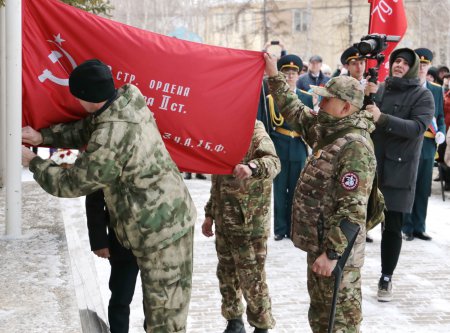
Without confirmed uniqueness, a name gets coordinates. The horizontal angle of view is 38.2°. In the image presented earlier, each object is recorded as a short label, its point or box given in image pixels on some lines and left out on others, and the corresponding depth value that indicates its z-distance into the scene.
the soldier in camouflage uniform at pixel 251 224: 4.41
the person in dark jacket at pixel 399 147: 5.71
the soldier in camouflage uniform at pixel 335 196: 3.59
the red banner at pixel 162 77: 3.90
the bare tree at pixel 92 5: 6.41
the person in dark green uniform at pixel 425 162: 7.92
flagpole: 4.22
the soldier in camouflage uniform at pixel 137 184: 3.16
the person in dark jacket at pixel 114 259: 3.78
